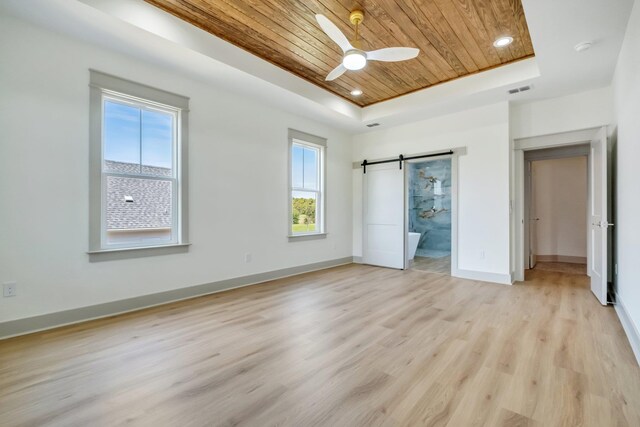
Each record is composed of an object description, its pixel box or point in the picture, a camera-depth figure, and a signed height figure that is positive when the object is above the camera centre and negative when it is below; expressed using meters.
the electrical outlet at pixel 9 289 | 2.48 -0.64
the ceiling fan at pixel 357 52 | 2.58 +1.58
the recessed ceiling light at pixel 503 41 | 3.20 +1.93
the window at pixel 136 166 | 2.96 +0.55
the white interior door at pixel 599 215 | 3.27 -0.01
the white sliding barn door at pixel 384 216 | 5.54 -0.04
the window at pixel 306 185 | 5.08 +0.54
